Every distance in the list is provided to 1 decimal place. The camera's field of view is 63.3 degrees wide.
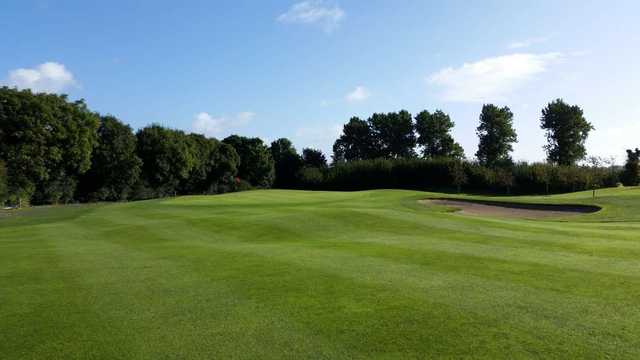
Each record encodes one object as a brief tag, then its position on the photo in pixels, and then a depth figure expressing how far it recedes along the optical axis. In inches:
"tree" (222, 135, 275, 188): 3452.3
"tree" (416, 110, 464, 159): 4392.2
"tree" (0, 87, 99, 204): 2039.9
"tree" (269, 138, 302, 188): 3703.7
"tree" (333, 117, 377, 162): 4889.3
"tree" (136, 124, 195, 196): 2726.4
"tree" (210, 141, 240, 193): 3184.1
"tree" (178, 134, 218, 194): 2972.4
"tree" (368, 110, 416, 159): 4719.5
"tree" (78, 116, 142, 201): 2490.2
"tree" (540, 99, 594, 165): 3745.1
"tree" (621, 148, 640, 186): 2277.7
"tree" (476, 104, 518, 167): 3841.0
